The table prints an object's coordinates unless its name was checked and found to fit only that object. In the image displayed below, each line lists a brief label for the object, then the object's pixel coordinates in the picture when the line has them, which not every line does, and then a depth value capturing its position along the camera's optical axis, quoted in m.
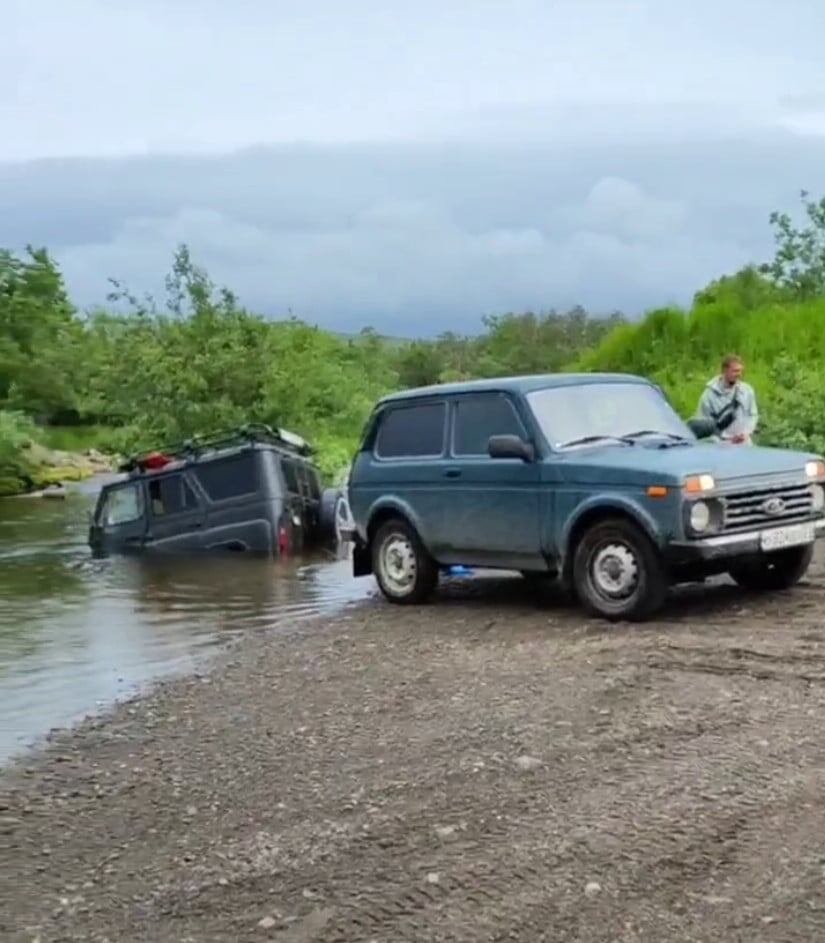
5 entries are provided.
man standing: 15.05
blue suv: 11.23
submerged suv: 20.59
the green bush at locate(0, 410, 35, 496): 45.88
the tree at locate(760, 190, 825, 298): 33.38
